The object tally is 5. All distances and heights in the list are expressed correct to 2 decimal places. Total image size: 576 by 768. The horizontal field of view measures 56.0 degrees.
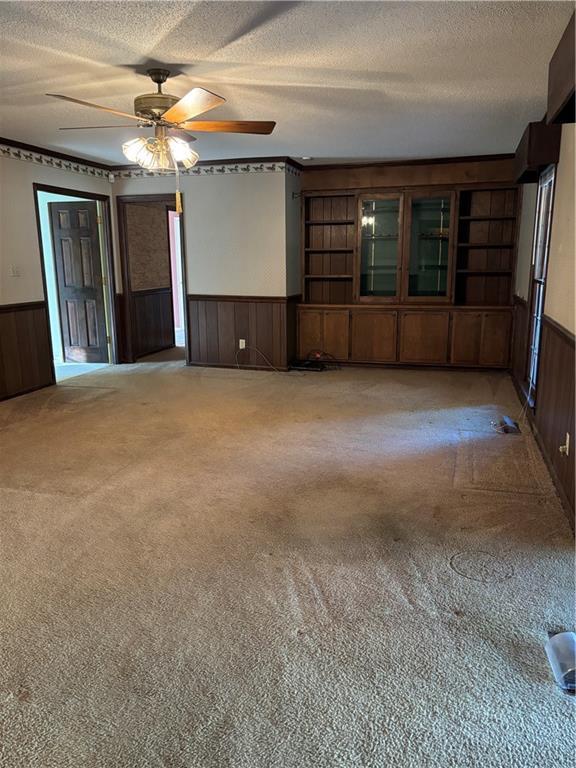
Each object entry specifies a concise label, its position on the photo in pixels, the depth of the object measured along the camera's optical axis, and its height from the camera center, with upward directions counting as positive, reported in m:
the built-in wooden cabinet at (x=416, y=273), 6.06 -0.18
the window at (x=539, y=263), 4.05 -0.06
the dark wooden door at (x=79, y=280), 6.61 -0.24
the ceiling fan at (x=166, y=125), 2.99 +0.79
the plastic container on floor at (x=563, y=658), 1.67 -1.27
